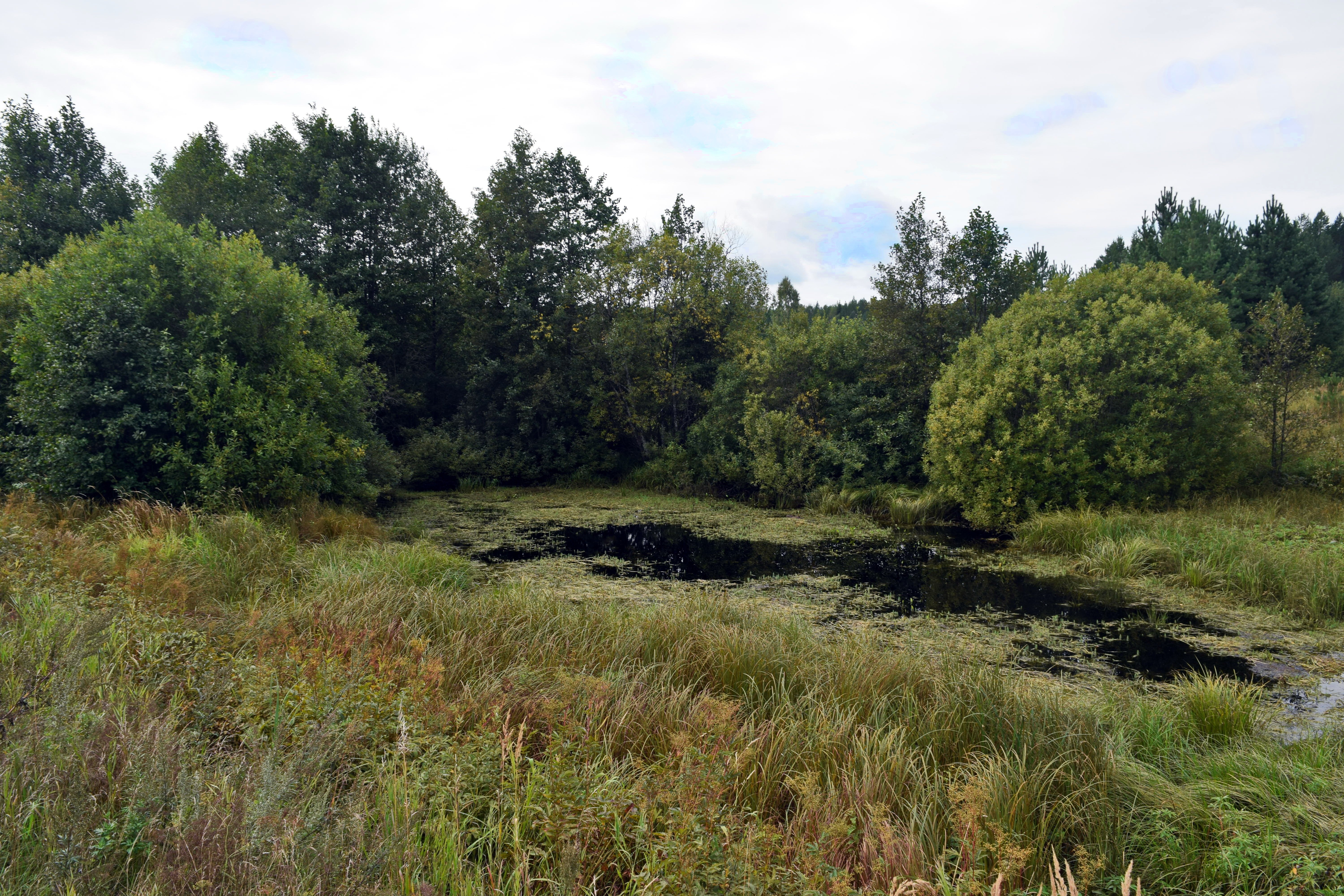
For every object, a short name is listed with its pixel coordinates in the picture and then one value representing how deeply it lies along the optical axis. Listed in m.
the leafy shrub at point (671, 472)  20.59
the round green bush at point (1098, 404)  12.30
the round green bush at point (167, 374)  9.49
